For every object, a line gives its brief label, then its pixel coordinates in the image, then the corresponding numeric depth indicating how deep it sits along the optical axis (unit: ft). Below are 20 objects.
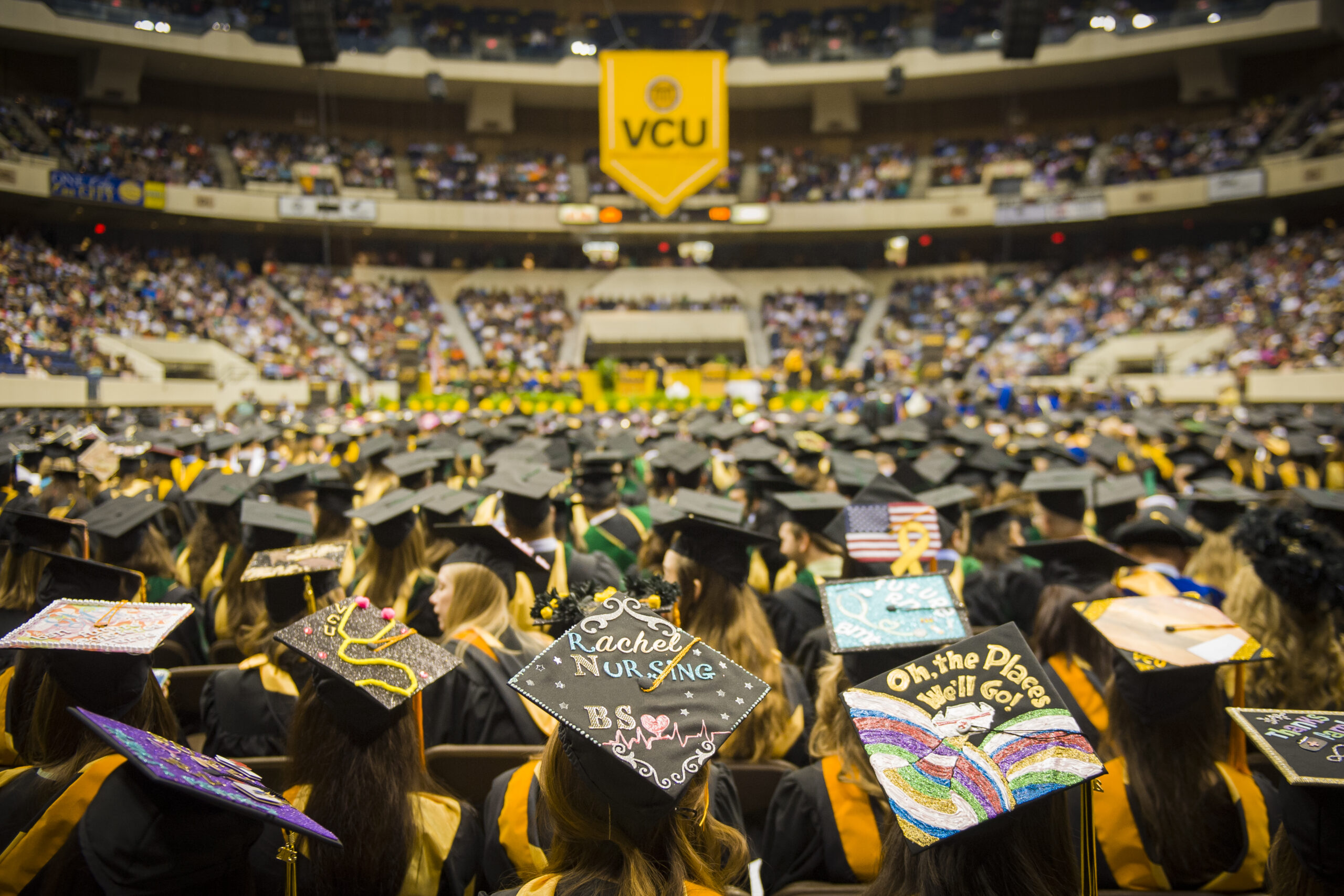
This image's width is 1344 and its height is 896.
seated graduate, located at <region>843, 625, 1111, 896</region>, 4.11
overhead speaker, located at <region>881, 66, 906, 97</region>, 86.28
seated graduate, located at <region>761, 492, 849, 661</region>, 12.40
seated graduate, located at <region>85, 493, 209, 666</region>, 12.71
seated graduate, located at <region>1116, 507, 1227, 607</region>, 12.06
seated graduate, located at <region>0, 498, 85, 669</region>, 10.07
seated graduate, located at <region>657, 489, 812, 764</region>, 8.55
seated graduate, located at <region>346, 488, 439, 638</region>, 13.55
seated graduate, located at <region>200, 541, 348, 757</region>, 8.54
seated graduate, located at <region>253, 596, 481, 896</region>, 5.86
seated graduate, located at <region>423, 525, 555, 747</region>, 8.92
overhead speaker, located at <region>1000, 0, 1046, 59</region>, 48.98
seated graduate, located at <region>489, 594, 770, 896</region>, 4.30
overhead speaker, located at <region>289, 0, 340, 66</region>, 49.83
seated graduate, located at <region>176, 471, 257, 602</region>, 15.30
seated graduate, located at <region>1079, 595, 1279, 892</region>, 6.29
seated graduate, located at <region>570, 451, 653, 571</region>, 17.60
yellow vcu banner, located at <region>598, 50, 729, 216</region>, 42.24
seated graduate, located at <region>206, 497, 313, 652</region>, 11.46
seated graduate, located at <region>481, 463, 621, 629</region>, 13.51
